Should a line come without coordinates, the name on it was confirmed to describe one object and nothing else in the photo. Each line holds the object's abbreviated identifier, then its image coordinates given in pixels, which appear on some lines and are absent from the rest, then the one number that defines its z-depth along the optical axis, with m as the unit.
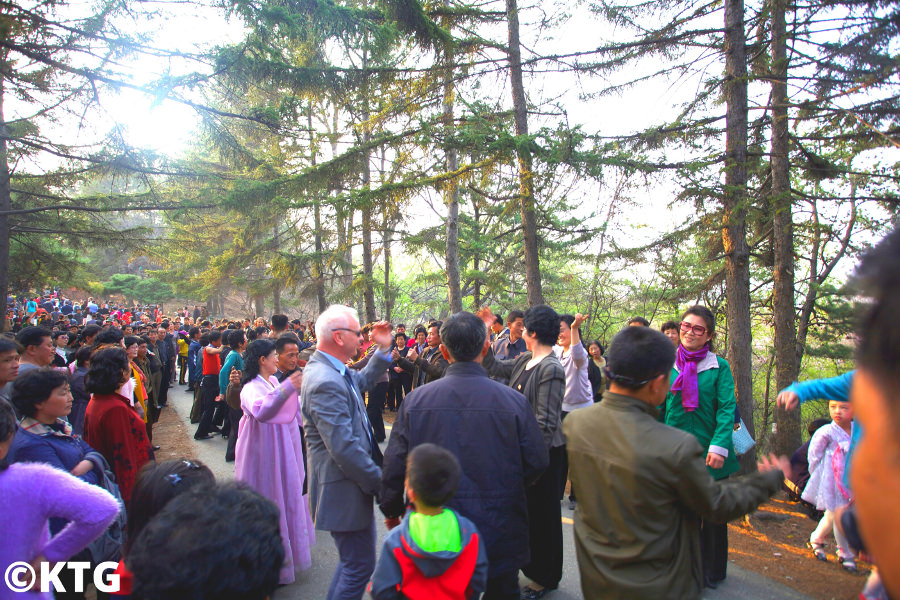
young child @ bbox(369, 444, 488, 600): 2.42
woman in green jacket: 3.79
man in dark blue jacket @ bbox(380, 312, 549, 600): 2.79
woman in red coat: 3.68
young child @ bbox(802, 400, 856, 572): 4.19
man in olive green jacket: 2.08
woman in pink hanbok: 4.15
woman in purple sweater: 2.07
